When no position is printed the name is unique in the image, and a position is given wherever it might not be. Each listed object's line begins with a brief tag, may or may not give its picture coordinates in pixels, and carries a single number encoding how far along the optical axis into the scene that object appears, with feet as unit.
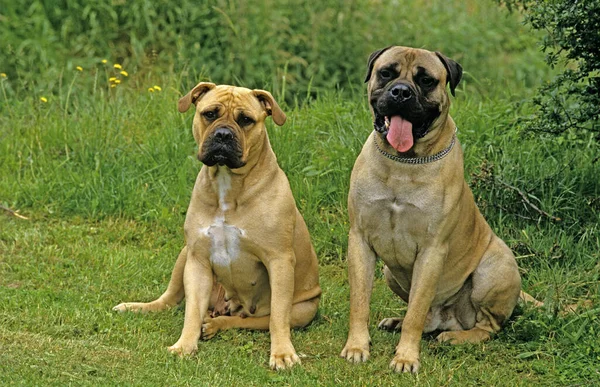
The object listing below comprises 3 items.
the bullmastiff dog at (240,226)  35.58
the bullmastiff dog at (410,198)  35.29
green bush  40.16
